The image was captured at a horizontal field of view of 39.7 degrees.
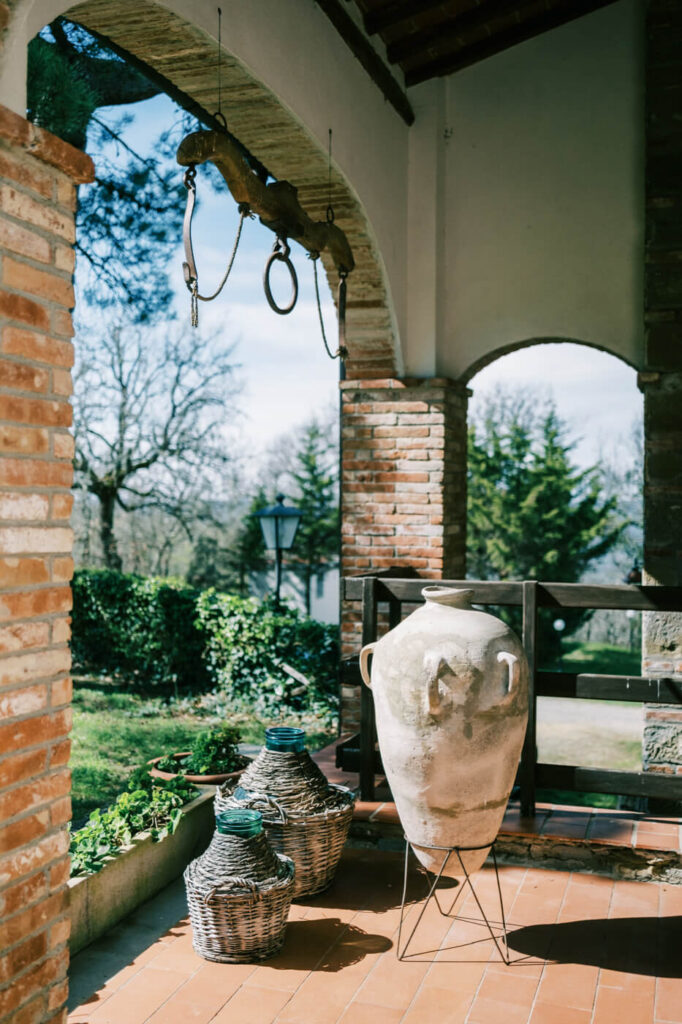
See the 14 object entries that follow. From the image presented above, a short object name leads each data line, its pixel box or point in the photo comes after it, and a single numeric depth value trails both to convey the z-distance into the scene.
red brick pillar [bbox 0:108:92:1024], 1.96
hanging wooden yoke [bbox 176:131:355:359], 3.08
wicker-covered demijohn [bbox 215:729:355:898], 3.41
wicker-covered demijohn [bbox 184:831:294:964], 2.97
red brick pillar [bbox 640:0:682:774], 5.05
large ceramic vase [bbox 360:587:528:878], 2.93
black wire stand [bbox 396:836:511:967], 3.07
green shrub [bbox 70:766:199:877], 3.31
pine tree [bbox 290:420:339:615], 18.00
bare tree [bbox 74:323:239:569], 14.11
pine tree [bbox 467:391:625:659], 17.61
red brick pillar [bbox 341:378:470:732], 5.51
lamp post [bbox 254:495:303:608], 8.33
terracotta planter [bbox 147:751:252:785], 4.23
